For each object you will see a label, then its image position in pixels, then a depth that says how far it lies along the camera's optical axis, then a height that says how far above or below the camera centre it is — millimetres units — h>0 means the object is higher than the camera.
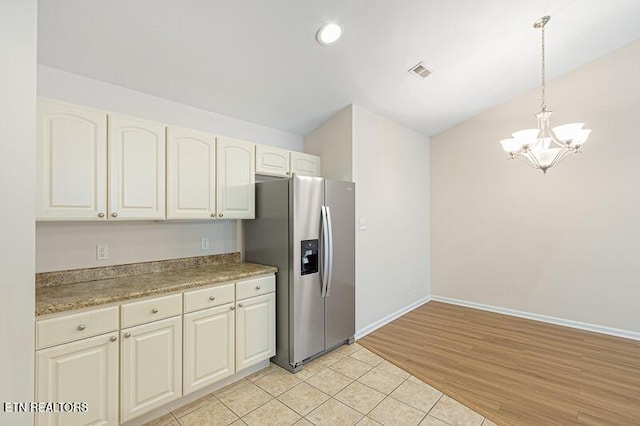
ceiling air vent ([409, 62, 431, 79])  2961 +1436
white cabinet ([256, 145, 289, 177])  2980 +560
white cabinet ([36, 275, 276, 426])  1639 -860
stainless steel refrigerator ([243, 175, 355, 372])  2705 -381
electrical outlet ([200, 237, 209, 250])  2924 -256
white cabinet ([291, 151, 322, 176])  3375 +594
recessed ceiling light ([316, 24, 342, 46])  2297 +1401
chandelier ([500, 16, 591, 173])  2342 +589
